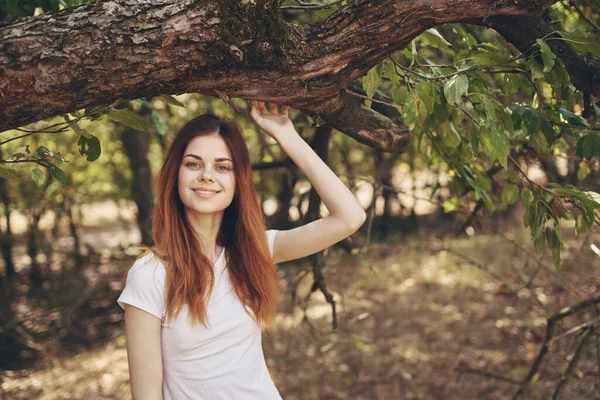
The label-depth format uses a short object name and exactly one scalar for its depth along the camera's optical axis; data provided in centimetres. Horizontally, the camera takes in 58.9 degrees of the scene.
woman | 177
